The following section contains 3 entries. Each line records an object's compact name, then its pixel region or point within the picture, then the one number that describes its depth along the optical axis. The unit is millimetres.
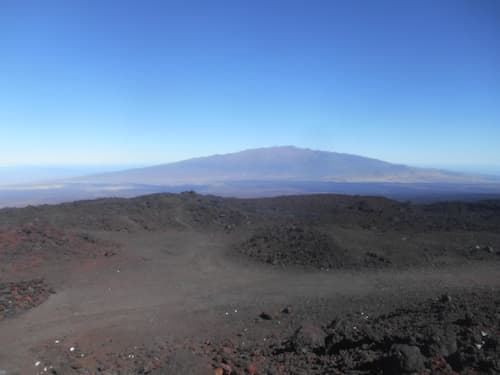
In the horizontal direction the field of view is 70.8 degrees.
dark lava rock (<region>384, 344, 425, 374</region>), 4395
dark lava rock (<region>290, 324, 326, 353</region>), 6069
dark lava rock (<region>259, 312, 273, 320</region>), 8148
